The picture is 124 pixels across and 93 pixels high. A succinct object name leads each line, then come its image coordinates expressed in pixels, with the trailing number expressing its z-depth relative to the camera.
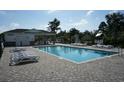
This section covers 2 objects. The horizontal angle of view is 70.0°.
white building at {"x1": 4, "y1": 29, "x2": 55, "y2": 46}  15.41
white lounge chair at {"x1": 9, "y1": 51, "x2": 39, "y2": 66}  5.06
